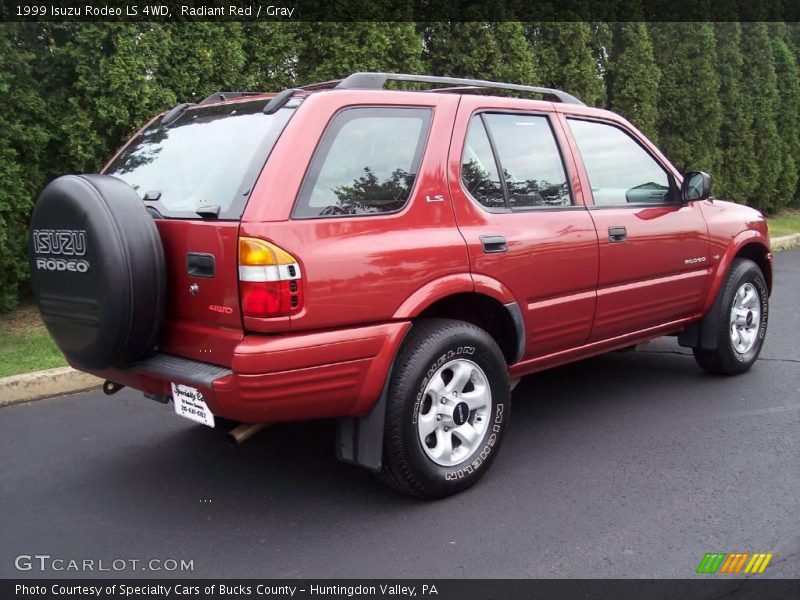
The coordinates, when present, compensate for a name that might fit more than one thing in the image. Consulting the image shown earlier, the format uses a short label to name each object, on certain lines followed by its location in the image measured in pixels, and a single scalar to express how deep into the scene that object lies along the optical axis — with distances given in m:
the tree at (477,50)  10.07
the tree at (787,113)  15.21
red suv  3.11
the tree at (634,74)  12.41
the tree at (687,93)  13.12
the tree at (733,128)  13.97
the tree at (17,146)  6.35
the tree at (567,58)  11.31
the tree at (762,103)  14.50
